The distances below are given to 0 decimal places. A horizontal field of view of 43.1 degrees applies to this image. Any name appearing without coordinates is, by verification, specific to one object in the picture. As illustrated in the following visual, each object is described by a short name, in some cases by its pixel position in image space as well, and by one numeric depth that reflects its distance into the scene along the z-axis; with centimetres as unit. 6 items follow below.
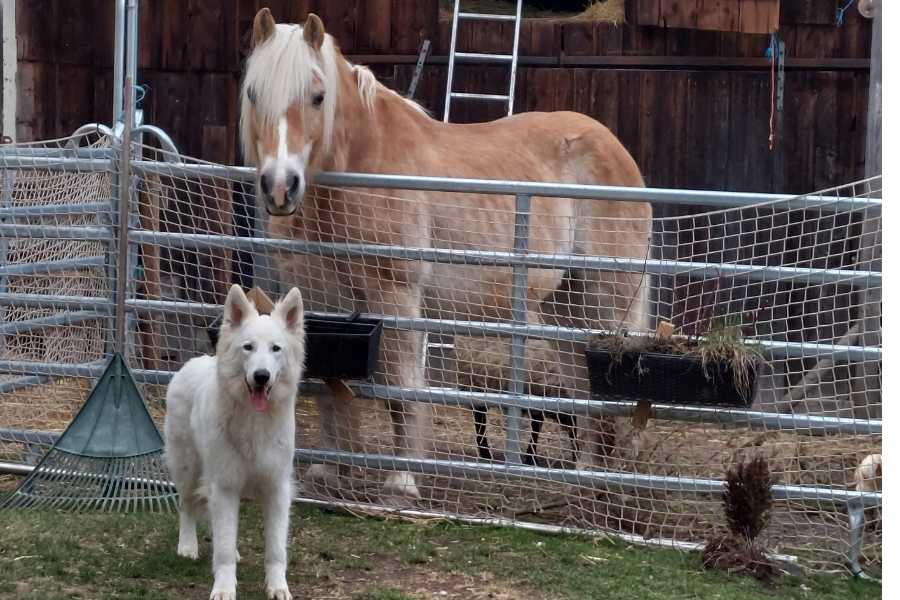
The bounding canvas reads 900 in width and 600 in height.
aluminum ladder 870
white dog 436
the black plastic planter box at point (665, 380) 500
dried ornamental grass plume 490
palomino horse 558
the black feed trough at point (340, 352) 540
